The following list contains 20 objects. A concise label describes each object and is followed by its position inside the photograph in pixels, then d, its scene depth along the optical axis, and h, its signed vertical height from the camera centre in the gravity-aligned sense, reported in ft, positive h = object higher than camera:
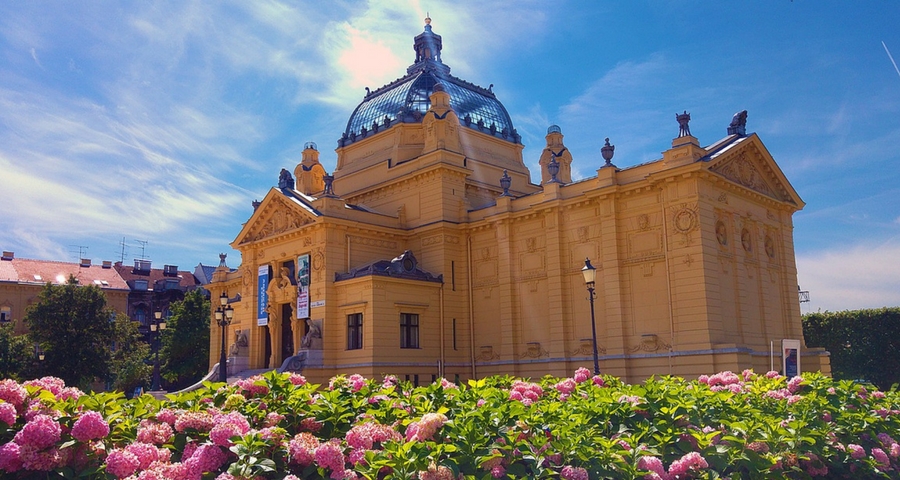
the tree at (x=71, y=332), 177.58 +5.62
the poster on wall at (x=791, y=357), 82.58 -2.61
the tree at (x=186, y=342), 208.44 +2.88
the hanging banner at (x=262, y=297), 135.07 +9.50
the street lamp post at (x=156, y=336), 129.80 +2.89
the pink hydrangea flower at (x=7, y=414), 20.74 -1.55
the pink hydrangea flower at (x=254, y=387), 26.96 -1.32
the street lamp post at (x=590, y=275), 78.59 +6.77
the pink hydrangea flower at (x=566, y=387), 35.09 -2.15
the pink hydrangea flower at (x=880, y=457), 32.73 -5.48
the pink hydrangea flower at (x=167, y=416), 23.46 -1.97
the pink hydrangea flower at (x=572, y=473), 22.18 -3.92
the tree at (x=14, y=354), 175.42 +0.80
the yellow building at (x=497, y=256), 100.53 +13.35
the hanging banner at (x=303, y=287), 126.93 +10.35
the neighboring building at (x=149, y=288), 263.70 +23.40
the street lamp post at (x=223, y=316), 105.29 +5.04
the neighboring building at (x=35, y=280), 231.71 +25.06
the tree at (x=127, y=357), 190.70 -0.90
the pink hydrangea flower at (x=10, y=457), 19.83 -2.61
